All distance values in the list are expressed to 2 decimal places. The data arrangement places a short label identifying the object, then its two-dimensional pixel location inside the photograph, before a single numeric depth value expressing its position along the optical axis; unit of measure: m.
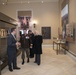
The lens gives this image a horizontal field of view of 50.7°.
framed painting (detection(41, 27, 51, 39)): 7.97
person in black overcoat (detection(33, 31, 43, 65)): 3.58
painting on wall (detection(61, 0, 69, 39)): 5.44
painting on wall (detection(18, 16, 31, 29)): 7.94
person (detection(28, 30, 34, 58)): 3.85
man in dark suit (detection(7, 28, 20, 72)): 3.00
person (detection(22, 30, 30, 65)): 3.68
